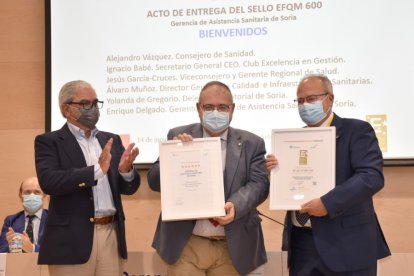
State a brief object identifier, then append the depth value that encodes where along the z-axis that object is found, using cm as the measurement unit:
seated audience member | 385
